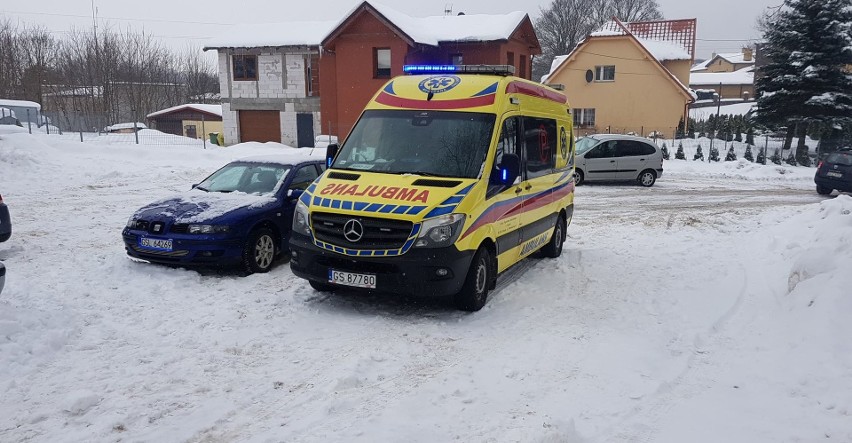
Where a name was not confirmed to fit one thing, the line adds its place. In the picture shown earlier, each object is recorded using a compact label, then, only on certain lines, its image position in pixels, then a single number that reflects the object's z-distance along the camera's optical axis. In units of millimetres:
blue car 7586
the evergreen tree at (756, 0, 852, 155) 27328
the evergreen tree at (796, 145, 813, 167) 28562
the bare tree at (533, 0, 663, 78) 62781
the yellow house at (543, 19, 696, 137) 39500
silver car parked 19703
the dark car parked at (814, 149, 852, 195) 17953
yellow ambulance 6156
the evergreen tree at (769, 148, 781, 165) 29016
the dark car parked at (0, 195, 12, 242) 8625
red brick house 30781
